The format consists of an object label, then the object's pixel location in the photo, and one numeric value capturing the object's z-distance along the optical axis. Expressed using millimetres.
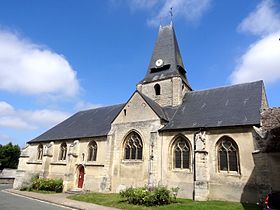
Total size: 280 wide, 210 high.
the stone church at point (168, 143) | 14844
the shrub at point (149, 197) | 13406
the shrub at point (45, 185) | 21359
